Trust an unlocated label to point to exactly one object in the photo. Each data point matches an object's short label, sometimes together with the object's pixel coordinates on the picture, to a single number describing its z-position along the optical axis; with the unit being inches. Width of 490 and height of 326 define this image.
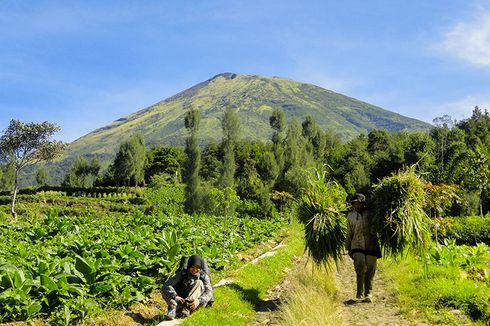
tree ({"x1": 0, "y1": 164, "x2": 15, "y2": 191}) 3893.2
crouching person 332.5
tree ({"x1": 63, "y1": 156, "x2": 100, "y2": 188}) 4104.3
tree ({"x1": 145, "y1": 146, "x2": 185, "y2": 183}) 3794.3
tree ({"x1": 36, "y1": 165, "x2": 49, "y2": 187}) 4121.6
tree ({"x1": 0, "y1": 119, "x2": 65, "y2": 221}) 2182.6
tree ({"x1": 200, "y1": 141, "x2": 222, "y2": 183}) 3169.3
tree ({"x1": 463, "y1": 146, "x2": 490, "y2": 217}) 1394.2
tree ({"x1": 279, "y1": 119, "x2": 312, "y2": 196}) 1800.0
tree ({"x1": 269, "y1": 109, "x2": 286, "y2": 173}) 2443.2
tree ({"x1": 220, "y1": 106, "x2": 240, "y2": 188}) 1910.7
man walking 380.5
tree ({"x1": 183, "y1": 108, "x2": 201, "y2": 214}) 1807.3
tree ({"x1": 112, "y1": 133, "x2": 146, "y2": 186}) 3144.7
